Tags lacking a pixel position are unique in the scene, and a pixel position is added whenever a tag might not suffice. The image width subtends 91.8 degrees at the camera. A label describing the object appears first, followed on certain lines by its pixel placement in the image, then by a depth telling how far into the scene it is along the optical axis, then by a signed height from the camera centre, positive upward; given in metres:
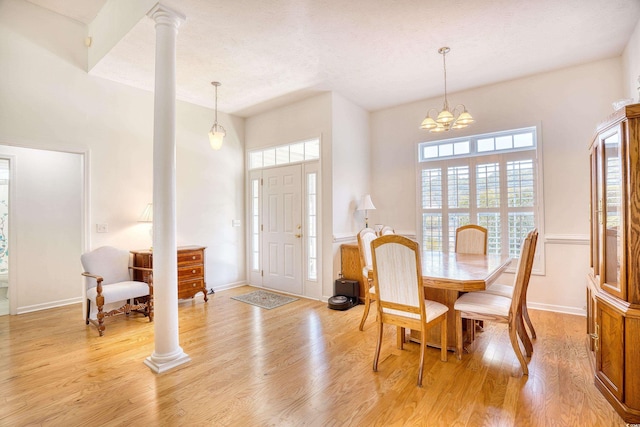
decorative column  2.58 +0.10
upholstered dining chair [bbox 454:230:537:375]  2.38 -0.76
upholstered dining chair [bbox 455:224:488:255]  3.84 -0.32
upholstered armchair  3.37 -0.80
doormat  4.35 -1.23
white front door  4.88 -0.21
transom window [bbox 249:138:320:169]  4.74 +1.02
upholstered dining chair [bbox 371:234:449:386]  2.31 -0.60
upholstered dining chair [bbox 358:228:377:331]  3.33 -0.43
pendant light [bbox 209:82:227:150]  4.04 +1.03
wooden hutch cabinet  1.87 -0.35
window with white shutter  4.07 +0.37
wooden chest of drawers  4.10 -0.75
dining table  2.33 -0.49
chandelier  3.06 +0.93
